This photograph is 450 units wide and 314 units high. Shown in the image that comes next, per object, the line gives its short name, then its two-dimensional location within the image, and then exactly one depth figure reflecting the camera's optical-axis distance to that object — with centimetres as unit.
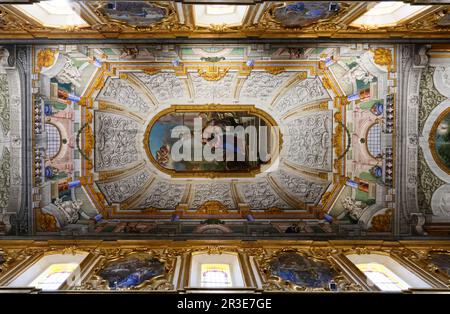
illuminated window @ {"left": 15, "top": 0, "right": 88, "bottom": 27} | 1024
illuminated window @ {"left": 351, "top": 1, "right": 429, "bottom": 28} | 1049
